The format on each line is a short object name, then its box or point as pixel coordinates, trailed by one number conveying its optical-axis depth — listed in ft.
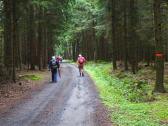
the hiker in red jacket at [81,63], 110.73
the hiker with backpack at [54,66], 91.61
